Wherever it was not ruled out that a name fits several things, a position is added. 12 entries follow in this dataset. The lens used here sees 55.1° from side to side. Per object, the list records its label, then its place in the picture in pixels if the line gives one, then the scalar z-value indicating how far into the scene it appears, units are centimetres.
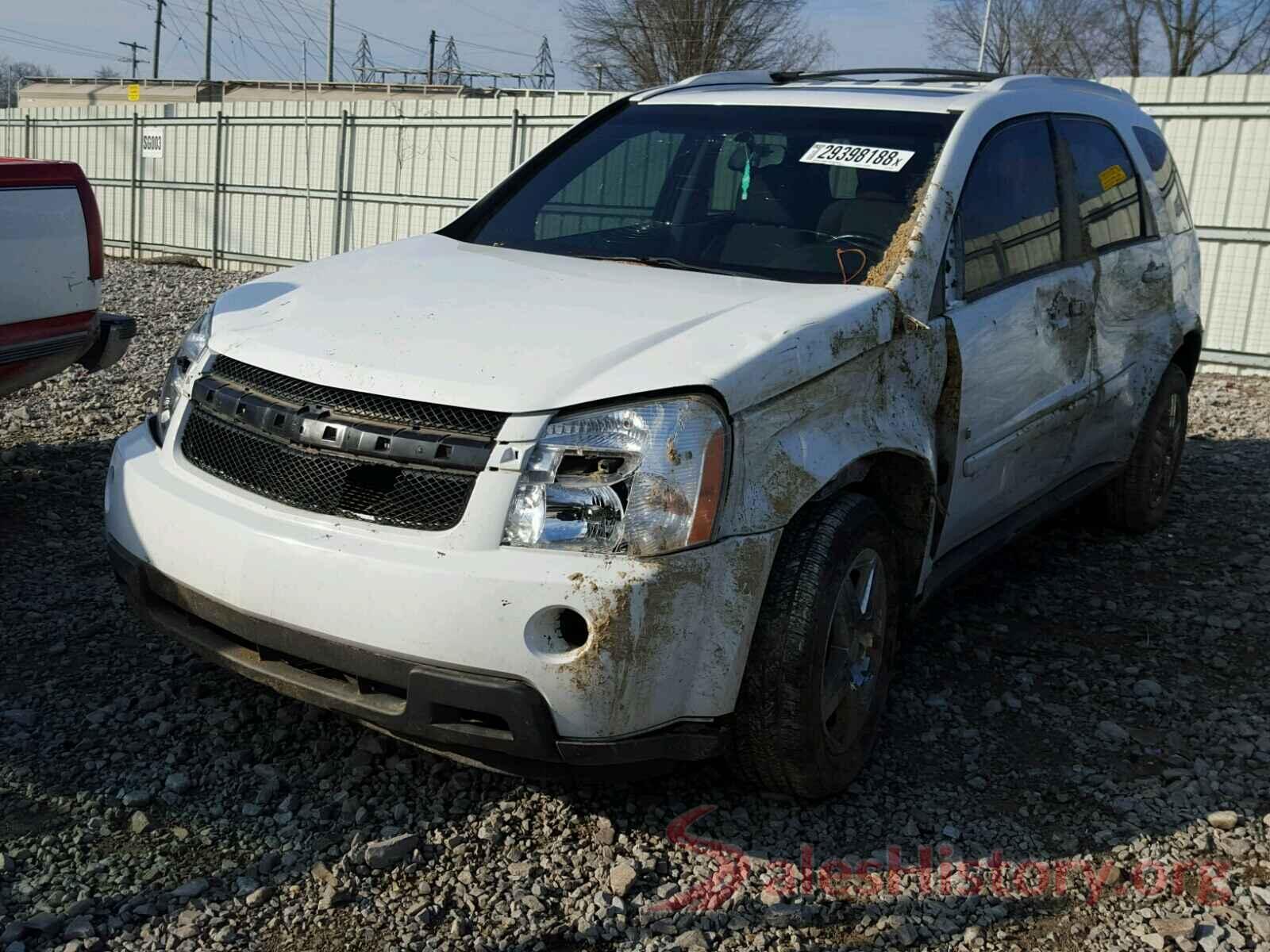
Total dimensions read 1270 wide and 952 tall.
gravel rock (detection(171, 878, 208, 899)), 265
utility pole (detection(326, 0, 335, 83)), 3444
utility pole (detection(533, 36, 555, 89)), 4181
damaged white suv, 256
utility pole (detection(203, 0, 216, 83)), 4941
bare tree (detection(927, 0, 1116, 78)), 3862
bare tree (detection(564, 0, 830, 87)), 4056
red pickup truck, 436
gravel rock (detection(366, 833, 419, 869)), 280
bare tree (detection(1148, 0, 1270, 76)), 3616
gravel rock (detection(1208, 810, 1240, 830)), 319
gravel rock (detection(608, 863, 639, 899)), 274
